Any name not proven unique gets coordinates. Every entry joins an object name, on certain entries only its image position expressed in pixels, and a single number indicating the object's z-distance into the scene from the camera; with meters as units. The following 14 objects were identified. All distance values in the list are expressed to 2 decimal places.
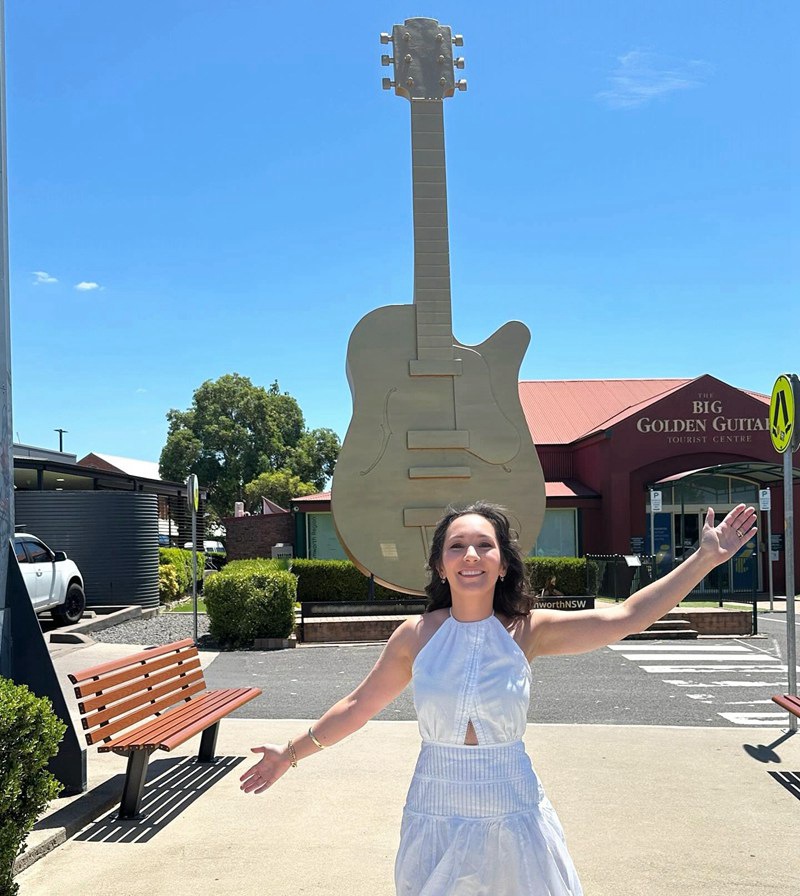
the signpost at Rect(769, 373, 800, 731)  7.84
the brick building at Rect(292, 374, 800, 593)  23.77
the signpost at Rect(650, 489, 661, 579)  19.09
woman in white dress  2.54
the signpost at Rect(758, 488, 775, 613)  15.88
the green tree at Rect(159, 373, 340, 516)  54.25
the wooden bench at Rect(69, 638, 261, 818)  5.37
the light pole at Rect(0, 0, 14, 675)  5.57
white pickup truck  15.12
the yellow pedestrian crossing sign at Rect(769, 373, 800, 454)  7.90
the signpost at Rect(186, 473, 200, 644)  14.04
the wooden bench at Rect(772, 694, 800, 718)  6.45
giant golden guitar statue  9.26
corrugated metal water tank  19.02
